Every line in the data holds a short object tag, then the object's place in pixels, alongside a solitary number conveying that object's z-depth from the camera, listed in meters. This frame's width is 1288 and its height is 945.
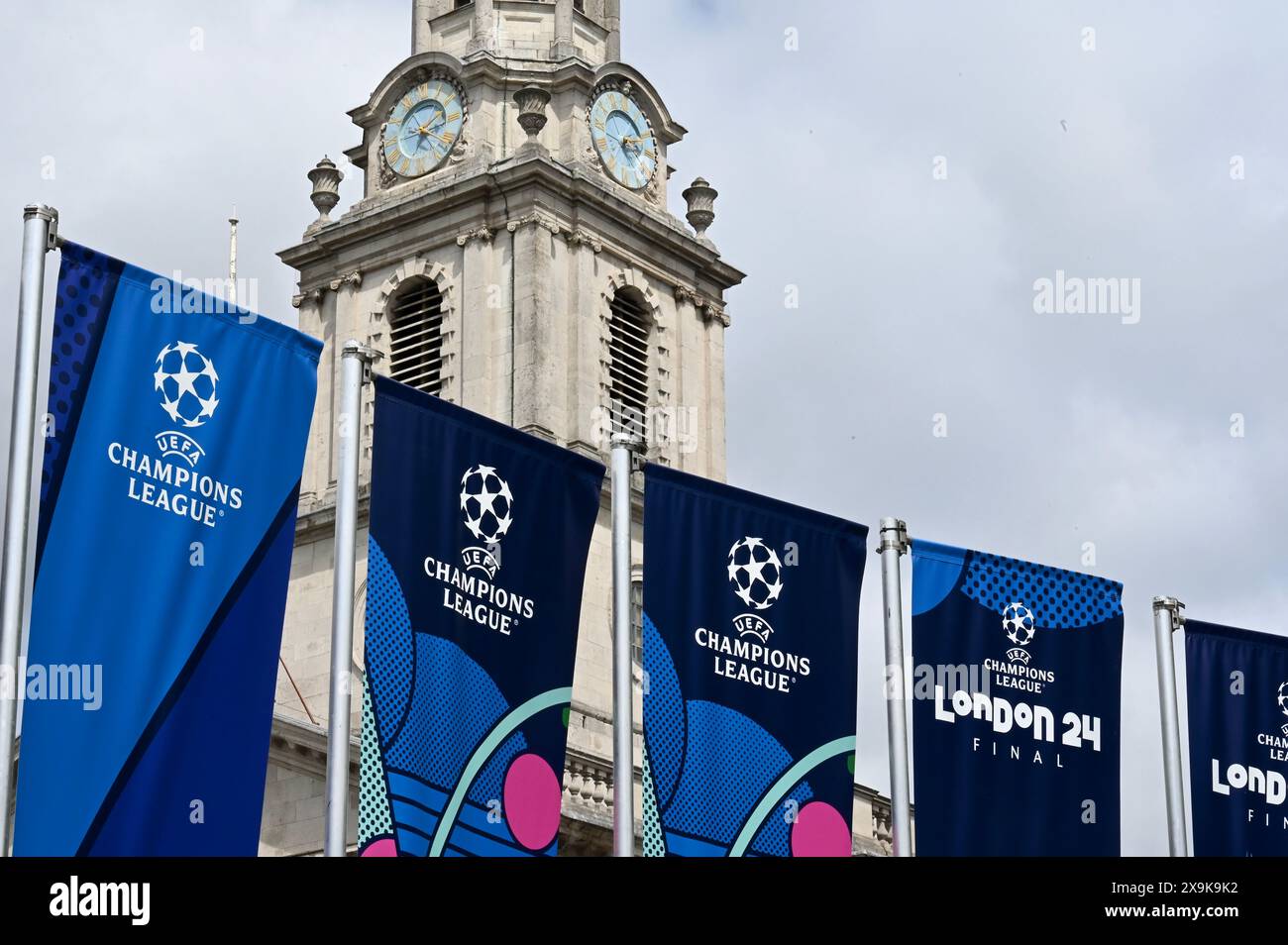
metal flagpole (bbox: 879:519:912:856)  28.95
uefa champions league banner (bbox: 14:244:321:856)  24.03
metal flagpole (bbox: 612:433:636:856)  26.78
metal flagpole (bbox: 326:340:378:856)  25.00
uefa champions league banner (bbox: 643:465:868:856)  28.31
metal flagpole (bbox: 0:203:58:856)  23.12
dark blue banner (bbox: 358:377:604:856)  26.16
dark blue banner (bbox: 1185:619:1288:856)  33.56
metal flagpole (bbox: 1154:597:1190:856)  32.59
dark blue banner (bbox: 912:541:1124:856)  30.20
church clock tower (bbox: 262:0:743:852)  58.66
